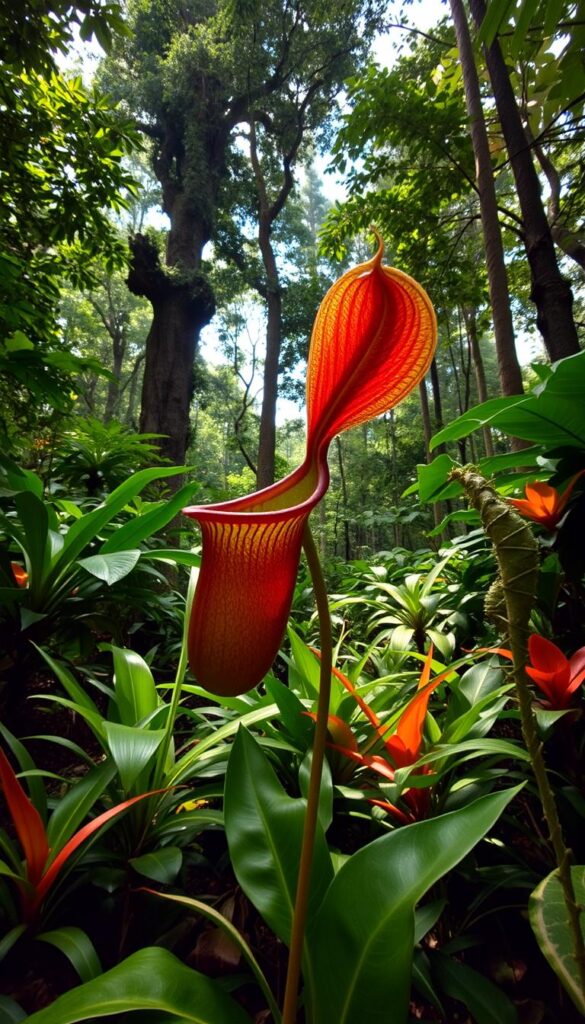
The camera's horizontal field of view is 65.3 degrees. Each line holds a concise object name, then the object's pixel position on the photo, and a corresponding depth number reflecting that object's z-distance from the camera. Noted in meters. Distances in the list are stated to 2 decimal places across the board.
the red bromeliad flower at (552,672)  0.64
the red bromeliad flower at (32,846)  0.48
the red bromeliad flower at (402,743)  0.61
